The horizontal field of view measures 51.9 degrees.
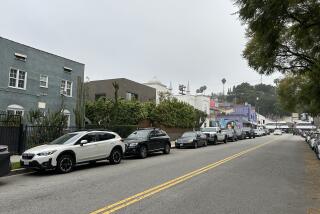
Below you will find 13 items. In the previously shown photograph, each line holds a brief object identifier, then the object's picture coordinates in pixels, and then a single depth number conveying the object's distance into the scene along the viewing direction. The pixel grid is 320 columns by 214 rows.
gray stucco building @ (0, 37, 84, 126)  24.05
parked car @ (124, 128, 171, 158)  18.22
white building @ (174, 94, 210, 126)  63.41
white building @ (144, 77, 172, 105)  51.47
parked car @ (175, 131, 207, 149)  26.25
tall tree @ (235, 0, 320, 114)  12.53
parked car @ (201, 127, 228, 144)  31.83
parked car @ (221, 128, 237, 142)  37.54
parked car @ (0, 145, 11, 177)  10.04
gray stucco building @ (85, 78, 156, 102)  41.94
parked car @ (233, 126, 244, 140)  44.36
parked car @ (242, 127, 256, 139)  52.19
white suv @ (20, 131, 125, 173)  12.07
